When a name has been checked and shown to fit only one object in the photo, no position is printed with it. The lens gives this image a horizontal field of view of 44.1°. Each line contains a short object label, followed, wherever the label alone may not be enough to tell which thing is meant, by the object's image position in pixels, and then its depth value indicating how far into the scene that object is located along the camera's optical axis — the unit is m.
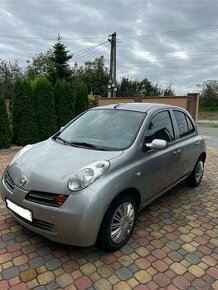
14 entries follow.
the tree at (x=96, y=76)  34.16
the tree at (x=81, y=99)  10.84
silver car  2.53
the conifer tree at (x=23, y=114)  8.80
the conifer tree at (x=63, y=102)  9.91
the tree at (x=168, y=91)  40.78
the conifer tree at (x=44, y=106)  9.14
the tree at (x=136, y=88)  37.62
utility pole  23.30
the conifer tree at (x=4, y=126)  8.33
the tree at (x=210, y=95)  35.46
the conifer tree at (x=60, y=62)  26.92
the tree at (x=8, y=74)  30.62
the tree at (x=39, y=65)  33.62
